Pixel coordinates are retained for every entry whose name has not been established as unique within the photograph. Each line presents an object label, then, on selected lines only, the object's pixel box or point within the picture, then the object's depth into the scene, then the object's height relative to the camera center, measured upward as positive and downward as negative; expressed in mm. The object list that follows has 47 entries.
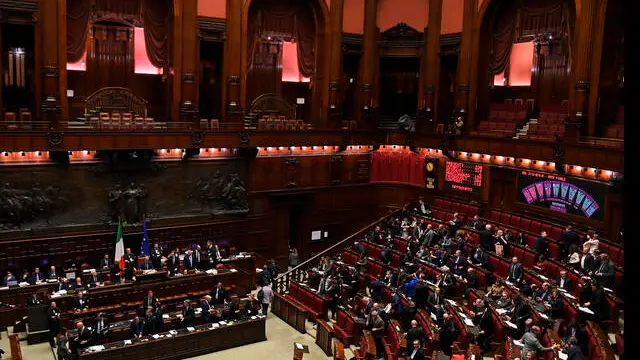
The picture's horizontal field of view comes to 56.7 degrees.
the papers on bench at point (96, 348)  13242 -5350
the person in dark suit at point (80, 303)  15656 -5110
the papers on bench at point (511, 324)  12352 -4148
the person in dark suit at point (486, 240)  17141 -3350
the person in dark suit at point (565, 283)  13508 -3532
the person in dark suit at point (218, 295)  16812 -5112
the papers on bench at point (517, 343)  11248 -4136
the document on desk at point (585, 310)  11914 -3637
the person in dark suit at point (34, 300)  15438 -5048
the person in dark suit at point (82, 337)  13399 -5164
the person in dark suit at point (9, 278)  16266 -4722
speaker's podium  14984 -5503
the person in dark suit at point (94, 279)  16766 -4860
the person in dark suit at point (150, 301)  15328 -4922
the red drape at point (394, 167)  24234 -1902
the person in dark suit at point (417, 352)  11564 -4479
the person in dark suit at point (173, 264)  18342 -4698
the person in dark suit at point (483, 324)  12609 -4244
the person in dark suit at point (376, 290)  15602 -4457
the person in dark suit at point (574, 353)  9734 -3694
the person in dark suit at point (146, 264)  17859 -4606
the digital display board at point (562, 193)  17344 -2050
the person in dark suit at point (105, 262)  18000 -4652
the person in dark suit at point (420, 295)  14625 -4257
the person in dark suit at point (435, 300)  13920 -4219
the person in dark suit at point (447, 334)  12383 -4395
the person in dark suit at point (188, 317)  15180 -5208
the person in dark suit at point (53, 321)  14680 -5271
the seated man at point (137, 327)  14344 -5205
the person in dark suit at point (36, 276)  16656 -4752
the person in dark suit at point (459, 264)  15914 -3775
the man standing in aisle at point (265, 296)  17312 -5261
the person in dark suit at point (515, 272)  14508 -3569
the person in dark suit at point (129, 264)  17859 -4666
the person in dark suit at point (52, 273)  17062 -4778
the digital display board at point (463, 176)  21609 -1975
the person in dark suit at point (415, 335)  12344 -4417
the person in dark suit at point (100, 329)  13805 -5135
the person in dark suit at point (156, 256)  18516 -4546
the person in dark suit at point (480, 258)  16141 -3665
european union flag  18406 -4120
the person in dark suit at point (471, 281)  15117 -4011
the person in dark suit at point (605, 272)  13477 -3267
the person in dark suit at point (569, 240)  15914 -3024
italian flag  17508 -4113
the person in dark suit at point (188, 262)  18781 -4705
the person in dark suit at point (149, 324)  14375 -5154
